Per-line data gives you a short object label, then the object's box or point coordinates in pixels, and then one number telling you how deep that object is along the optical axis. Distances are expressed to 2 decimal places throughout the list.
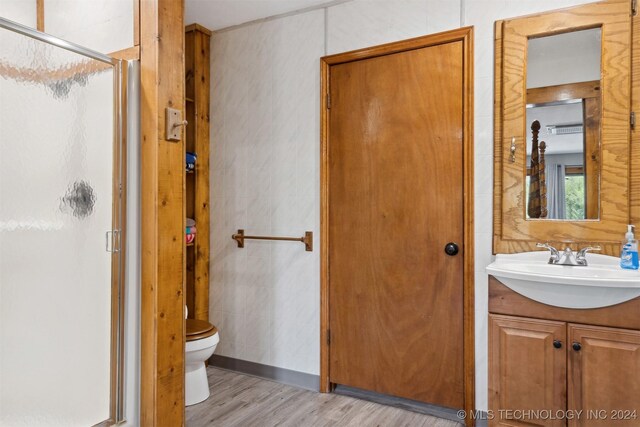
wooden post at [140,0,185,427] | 1.65
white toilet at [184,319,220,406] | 2.32
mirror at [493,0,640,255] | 1.88
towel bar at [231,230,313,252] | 2.61
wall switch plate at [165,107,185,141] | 1.68
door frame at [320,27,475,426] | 2.16
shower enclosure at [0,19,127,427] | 1.39
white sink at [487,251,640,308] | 1.57
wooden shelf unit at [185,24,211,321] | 2.95
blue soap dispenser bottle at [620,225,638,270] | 1.76
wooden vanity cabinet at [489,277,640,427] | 1.59
